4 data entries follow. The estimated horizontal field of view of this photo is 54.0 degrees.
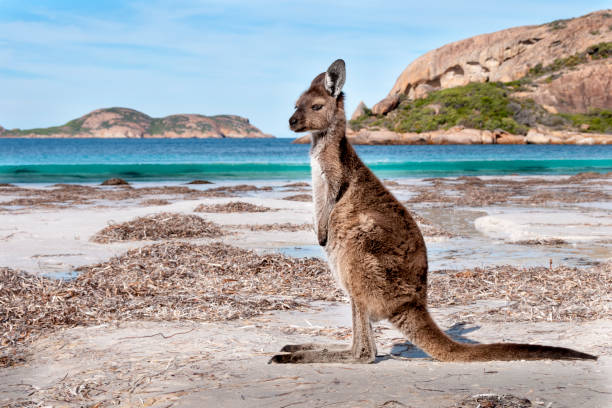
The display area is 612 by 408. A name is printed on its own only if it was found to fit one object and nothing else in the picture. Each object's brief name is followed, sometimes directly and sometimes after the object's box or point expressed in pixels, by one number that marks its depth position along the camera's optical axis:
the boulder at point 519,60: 90.88
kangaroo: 3.94
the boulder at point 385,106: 102.06
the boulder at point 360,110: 105.75
